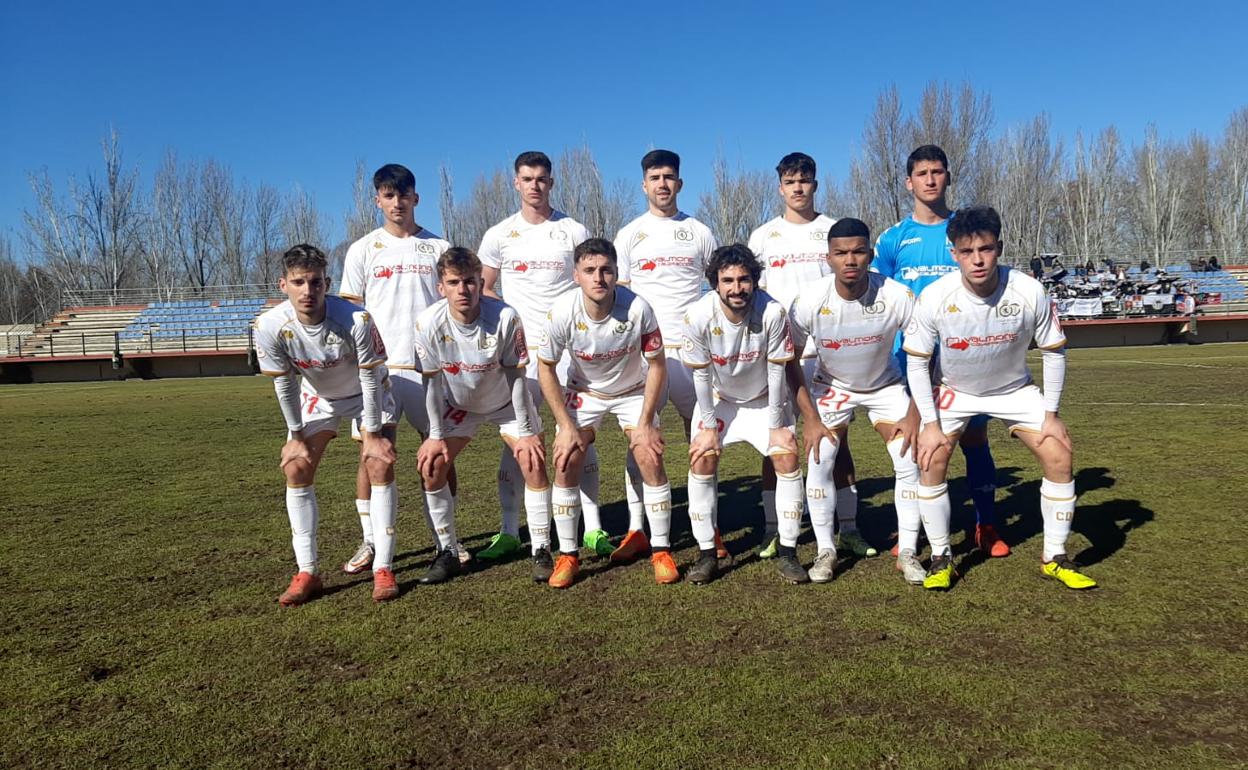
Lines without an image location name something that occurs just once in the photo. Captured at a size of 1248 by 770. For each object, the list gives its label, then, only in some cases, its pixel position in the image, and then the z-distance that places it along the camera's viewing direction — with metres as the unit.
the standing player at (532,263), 6.07
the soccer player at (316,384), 4.91
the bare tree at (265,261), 55.16
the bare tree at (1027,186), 46.66
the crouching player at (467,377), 5.21
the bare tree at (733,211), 50.00
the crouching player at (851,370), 5.03
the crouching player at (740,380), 5.02
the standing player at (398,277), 5.89
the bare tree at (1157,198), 52.41
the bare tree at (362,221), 49.56
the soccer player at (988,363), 4.74
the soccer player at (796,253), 5.79
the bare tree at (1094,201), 49.62
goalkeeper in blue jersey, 5.54
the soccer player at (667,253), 6.12
